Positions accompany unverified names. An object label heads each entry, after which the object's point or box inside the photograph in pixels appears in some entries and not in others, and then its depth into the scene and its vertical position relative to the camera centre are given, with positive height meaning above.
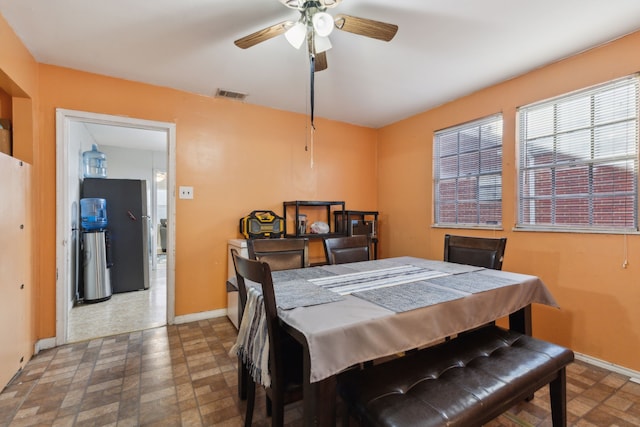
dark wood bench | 1.02 -0.70
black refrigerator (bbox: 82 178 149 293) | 4.09 -0.27
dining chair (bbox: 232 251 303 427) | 1.16 -0.63
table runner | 1.54 -0.41
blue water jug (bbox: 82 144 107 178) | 4.15 +0.71
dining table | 1.02 -0.42
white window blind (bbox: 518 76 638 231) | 2.07 +0.42
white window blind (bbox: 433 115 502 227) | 2.89 +0.42
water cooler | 3.68 -0.53
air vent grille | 3.03 +1.26
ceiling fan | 1.62 +1.09
